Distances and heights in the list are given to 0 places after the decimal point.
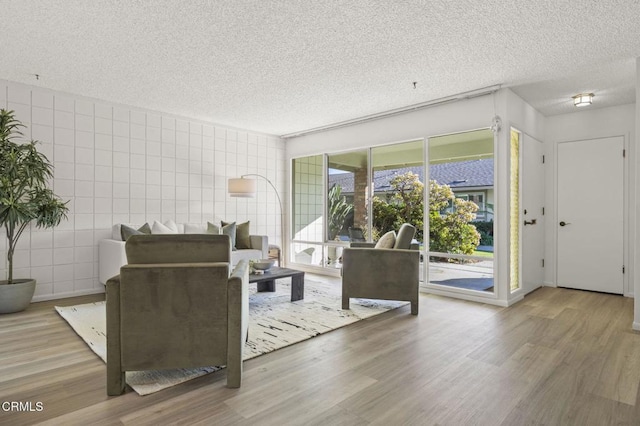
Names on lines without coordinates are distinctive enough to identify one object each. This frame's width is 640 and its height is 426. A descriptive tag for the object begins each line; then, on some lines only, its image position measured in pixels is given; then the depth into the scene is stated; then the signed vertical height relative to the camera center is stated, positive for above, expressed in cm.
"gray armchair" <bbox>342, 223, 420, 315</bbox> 367 -60
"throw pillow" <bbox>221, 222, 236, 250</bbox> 516 -23
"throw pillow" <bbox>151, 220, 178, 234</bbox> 458 -20
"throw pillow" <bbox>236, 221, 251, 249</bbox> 555 -38
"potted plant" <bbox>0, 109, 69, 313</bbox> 356 +14
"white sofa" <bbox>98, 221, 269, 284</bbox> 416 -49
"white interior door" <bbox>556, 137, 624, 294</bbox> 471 +3
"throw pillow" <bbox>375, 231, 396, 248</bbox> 392 -29
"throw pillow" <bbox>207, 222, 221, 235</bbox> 520 -21
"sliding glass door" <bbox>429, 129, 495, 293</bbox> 434 +7
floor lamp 544 +42
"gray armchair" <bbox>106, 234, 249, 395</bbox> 201 -56
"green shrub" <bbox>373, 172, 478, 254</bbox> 454 +2
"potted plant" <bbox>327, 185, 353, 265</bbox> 602 -2
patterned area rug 226 -102
